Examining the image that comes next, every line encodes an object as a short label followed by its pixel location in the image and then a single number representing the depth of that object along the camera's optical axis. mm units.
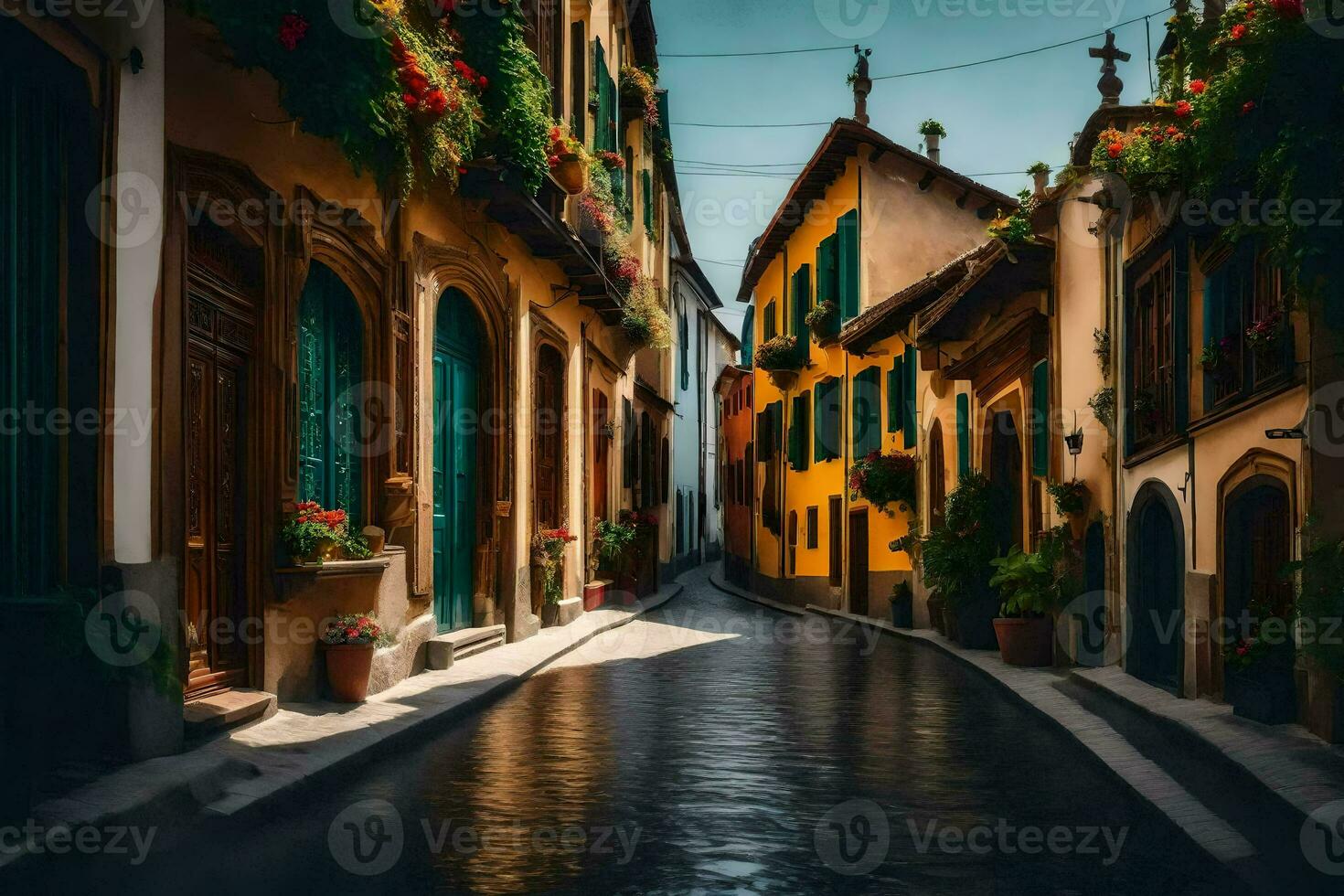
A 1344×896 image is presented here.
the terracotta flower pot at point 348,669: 11016
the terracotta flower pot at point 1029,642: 15969
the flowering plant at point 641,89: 26594
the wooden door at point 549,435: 20188
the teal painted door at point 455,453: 15609
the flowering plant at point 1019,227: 15586
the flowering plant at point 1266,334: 9984
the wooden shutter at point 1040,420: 16656
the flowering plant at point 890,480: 24906
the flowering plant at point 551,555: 19250
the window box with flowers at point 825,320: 30125
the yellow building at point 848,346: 26656
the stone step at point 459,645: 13922
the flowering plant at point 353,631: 11008
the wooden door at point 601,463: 25438
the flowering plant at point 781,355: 33656
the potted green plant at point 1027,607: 15703
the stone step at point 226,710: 8617
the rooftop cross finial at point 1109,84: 18250
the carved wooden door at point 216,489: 9672
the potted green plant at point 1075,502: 15492
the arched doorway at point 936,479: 22484
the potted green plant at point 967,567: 18750
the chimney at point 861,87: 32219
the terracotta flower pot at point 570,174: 17359
